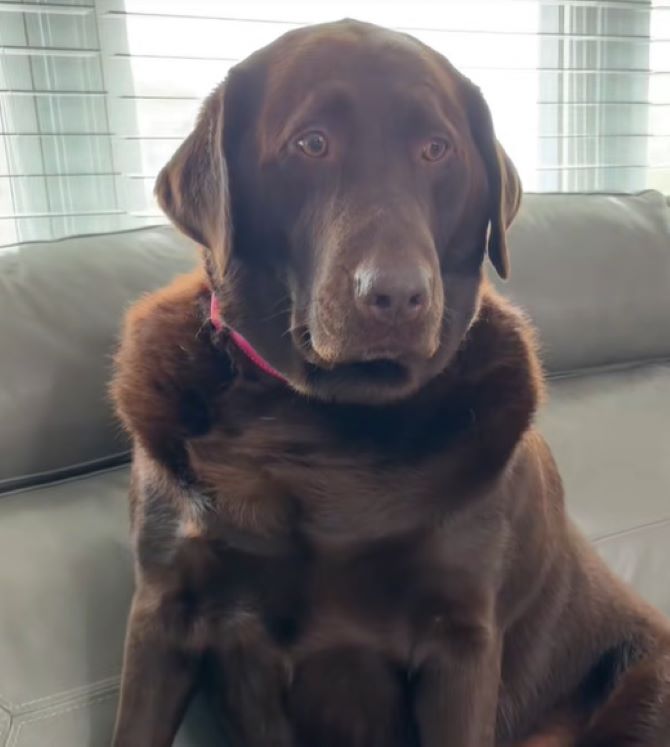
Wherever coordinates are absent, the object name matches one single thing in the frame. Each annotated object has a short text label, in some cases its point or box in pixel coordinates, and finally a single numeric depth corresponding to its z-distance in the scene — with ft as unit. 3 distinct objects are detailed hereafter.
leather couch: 3.55
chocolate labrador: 3.06
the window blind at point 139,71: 6.12
